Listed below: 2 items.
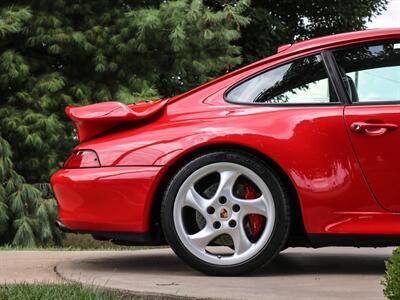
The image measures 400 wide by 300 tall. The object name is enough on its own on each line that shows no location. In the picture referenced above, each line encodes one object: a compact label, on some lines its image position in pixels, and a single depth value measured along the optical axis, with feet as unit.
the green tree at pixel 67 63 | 32.86
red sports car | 13.99
